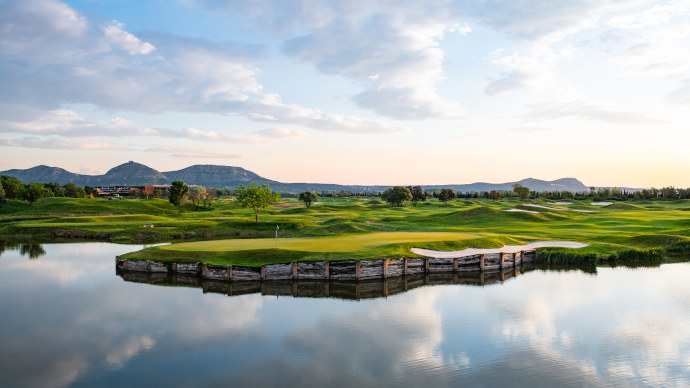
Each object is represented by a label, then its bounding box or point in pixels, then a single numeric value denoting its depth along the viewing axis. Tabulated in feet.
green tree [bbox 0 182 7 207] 284.35
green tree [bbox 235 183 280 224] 203.00
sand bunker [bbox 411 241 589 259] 117.80
